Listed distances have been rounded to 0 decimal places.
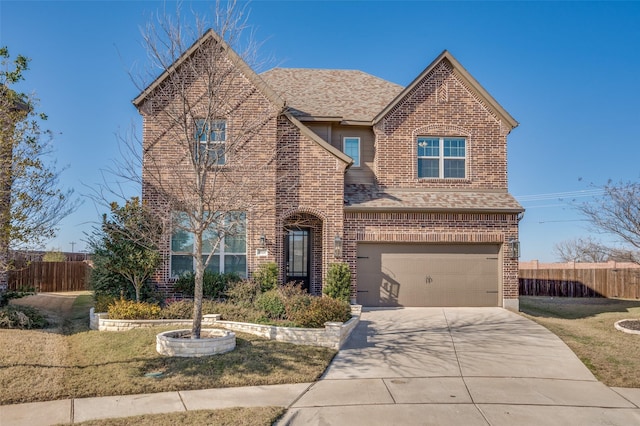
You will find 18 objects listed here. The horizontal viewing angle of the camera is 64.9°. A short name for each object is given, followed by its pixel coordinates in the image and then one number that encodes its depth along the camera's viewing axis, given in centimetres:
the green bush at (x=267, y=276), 1467
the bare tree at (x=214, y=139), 1061
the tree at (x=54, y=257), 2780
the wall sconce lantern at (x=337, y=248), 1529
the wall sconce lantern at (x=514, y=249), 1555
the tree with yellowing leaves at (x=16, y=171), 1039
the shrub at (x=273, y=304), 1244
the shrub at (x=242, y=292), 1379
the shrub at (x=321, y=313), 1134
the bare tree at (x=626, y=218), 1490
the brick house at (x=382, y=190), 1518
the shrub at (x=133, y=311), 1215
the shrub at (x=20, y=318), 1185
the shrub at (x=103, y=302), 1297
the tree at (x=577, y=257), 3930
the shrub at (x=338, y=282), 1487
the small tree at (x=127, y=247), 1329
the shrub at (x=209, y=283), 1417
